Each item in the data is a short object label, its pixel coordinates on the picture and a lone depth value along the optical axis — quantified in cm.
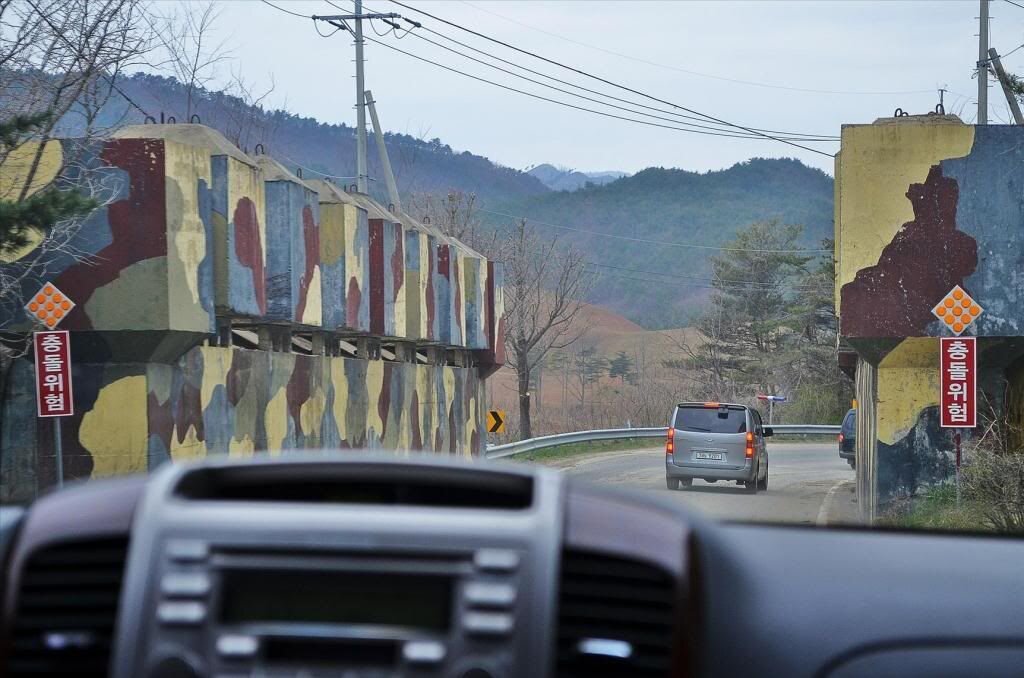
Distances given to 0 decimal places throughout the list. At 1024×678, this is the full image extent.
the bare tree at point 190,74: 3238
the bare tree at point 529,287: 5959
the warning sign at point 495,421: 3991
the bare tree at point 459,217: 6531
